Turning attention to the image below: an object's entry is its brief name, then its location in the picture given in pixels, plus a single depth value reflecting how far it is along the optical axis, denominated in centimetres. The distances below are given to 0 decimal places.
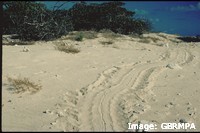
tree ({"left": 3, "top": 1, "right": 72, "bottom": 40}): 652
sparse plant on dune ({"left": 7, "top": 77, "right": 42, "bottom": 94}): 356
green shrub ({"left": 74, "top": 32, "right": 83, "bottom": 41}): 687
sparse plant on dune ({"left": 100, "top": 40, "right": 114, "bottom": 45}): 674
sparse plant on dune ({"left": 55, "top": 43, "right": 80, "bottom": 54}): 529
